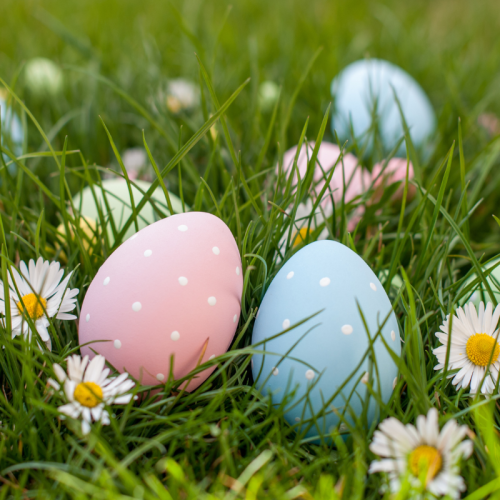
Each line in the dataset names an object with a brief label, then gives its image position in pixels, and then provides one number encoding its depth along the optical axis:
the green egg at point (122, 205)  0.39
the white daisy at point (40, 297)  0.35
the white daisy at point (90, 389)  0.33
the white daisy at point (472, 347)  0.35
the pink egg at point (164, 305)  0.34
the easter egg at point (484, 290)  0.36
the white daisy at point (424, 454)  0.32
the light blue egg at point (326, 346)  0.34
